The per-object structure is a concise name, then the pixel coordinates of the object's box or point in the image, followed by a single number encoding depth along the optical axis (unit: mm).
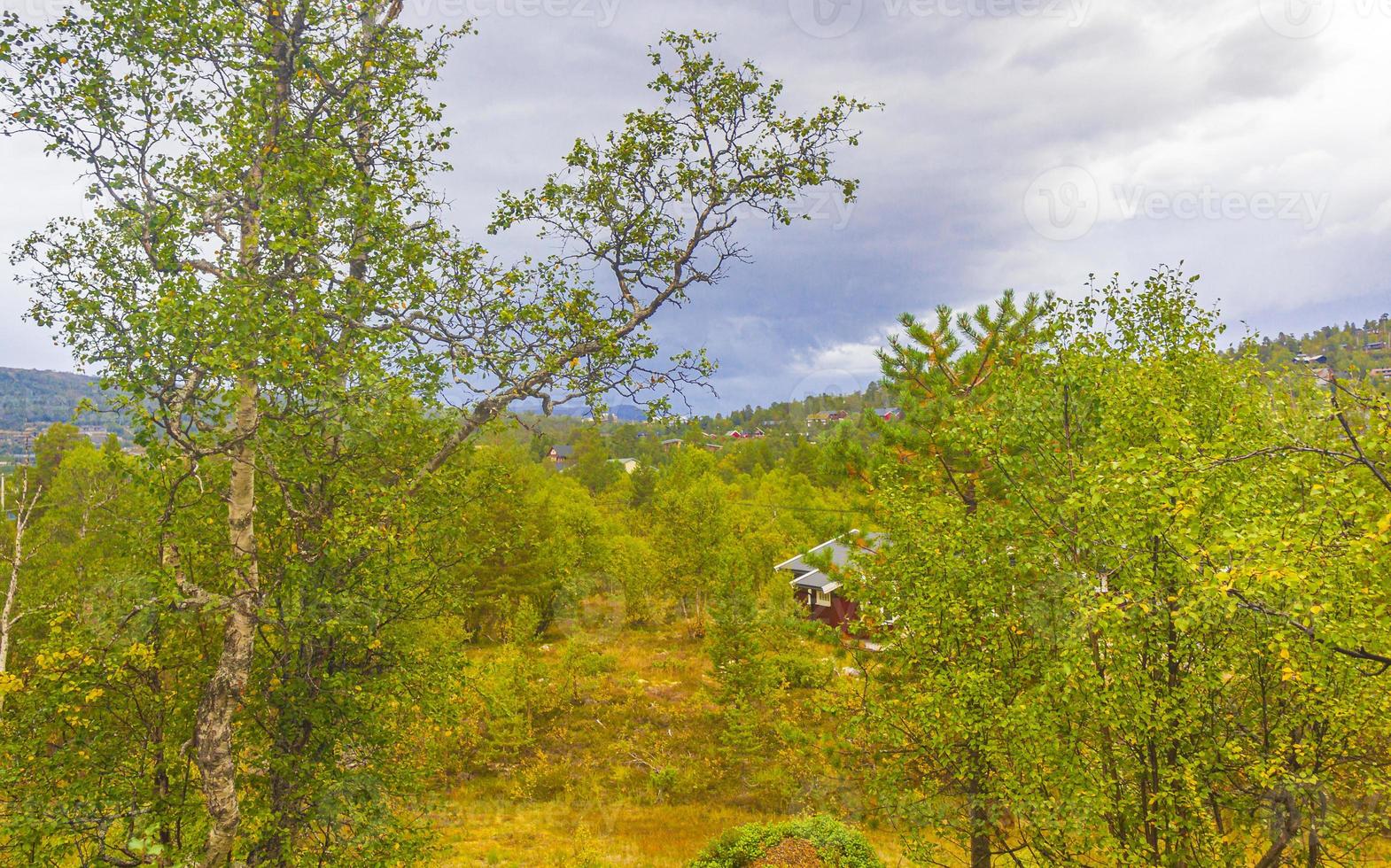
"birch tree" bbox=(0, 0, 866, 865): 7246
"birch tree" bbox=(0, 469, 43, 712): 16234
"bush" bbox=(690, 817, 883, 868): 13898
